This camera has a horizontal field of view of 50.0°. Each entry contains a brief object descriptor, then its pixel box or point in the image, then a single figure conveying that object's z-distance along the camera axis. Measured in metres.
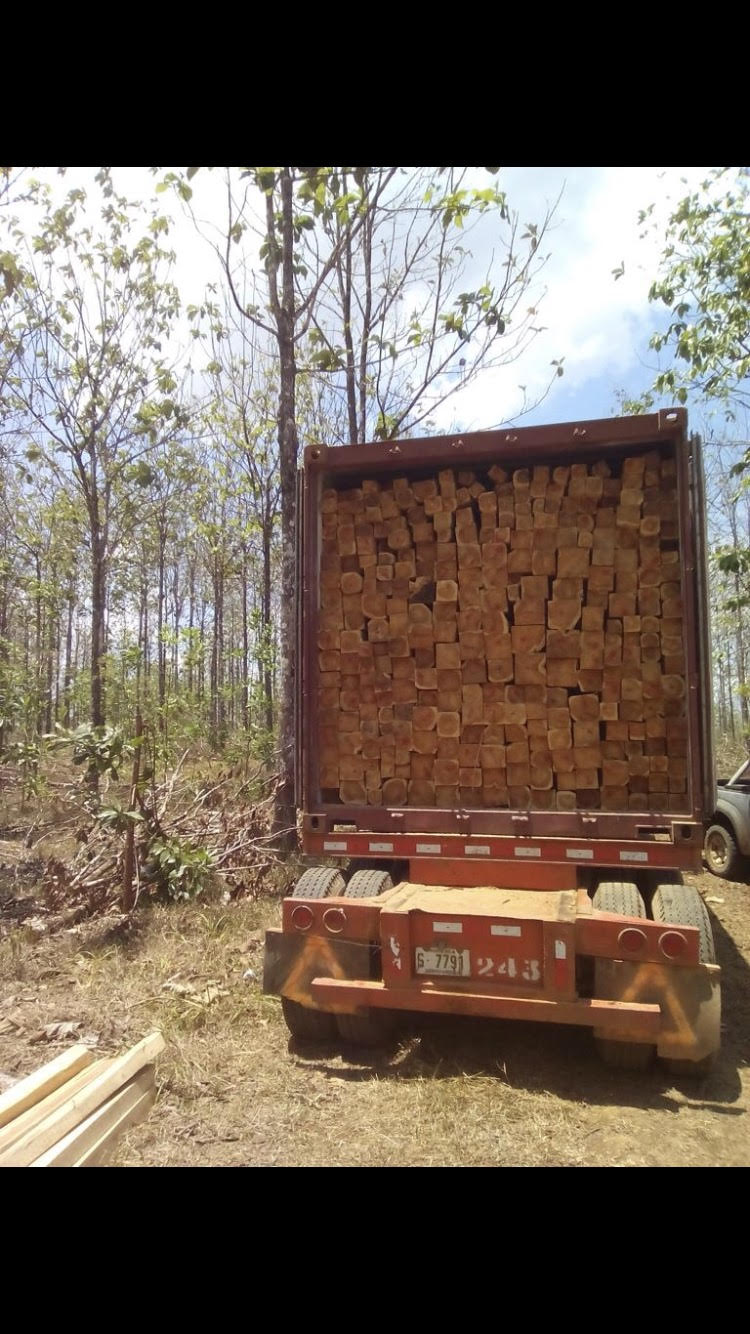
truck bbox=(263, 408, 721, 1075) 4.12
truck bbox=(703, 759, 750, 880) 8.55
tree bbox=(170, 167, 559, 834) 7.59
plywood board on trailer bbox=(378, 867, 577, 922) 4.17
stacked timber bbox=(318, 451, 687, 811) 4.64
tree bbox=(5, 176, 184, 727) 10.61
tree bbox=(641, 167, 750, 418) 8.96
